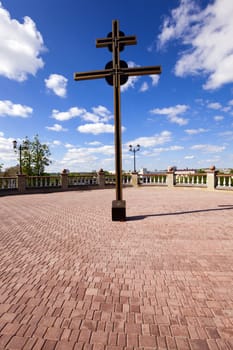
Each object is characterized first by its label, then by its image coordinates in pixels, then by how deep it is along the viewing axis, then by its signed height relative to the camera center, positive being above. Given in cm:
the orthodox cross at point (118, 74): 672 +325
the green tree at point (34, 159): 2956 +253
